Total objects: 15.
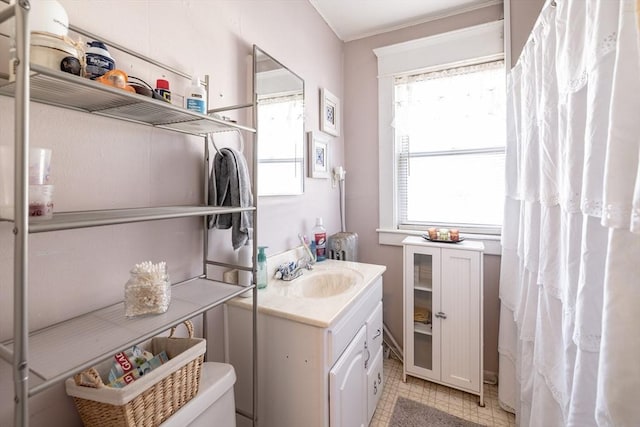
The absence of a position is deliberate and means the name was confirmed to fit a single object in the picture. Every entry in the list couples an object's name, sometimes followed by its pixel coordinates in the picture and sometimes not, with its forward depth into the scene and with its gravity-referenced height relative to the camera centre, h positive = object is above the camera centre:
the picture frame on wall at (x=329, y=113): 2.01 +0.74
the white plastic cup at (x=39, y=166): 0.53 +0.09
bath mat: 1.60 -1.18
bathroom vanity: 1.06 -0.58
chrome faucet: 1.51 -0.31
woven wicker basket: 0.65 -0.45
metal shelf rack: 0.44 -0.04
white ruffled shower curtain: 0.55 +0.00
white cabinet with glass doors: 1.75 -0.64
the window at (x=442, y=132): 1.95 +0.60
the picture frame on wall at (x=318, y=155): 1.87 +0.40
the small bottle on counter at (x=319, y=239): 1.89 -0.18
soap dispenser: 1.33 -0.26
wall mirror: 1.43 +0.48
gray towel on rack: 1.05 +0.08
